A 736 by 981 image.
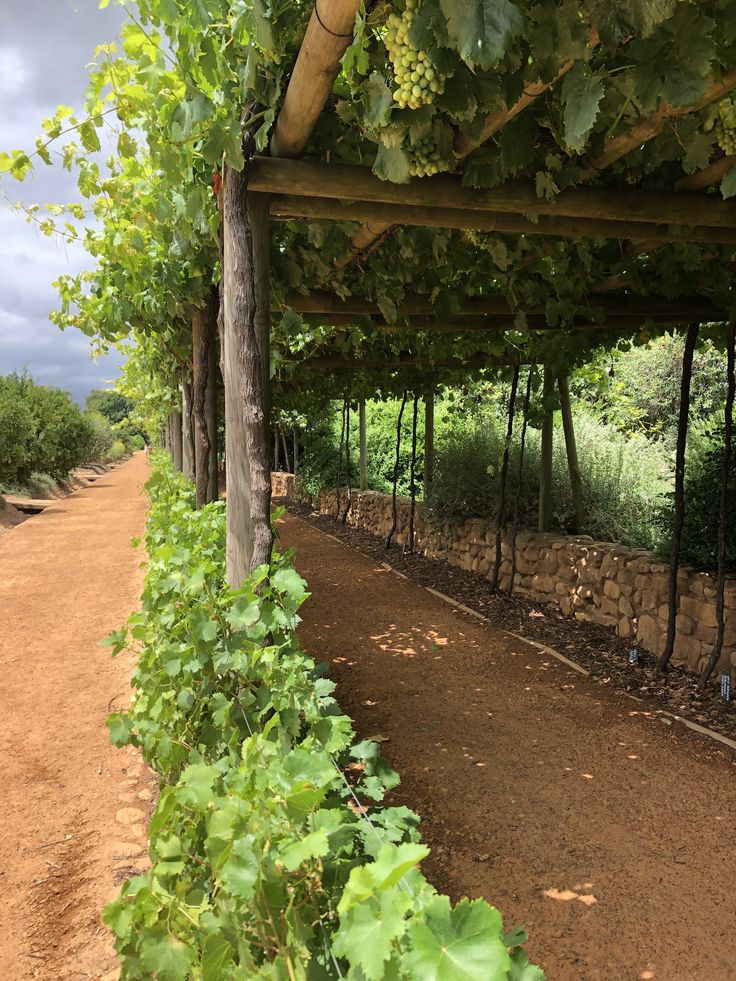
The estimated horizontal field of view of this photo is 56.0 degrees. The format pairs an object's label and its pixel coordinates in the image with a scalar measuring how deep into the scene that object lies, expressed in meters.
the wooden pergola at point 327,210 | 2.34
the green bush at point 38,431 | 18.33
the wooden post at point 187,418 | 8.06
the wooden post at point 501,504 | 7.64
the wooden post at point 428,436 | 10.40
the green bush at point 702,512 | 5.09
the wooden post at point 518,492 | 7.30
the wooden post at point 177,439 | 14.97
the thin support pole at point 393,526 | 11.11
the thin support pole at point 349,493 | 14.16
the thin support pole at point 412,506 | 10.23
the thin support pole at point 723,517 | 4.66
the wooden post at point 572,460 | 7.29
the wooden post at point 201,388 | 5.43
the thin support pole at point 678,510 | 4.99
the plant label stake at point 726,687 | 4.61
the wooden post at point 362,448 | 13.41
